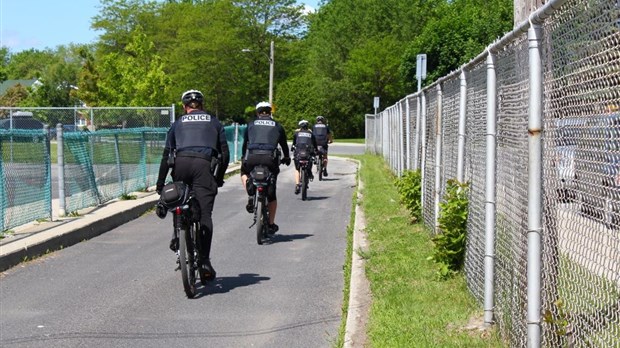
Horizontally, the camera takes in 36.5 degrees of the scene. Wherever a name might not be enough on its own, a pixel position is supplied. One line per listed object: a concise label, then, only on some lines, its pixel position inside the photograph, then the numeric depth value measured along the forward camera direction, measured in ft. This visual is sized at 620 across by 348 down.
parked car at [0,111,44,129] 97.91
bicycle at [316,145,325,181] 78.28
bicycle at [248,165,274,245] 38.65
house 463.30
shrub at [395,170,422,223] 42.80
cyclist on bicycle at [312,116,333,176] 79.41
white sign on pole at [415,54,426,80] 64.75
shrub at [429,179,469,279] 27.27
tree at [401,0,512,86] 204.13
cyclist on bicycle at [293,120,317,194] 60.34
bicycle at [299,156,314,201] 60.01
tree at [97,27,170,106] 196.24
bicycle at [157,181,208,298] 26.27
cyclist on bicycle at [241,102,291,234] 39.75
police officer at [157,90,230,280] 27.66
